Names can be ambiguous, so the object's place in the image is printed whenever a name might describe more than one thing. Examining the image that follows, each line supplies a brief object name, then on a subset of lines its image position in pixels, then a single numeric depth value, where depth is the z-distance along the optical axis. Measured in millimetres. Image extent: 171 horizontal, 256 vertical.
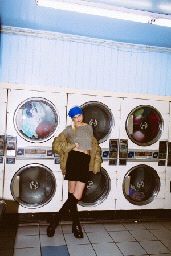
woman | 3854
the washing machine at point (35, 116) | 4145
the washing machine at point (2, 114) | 4105
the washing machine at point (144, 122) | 4578
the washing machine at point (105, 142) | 4488
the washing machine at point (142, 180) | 4598
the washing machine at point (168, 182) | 4801
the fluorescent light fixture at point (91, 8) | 3316
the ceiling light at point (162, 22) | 3712
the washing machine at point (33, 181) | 4172
